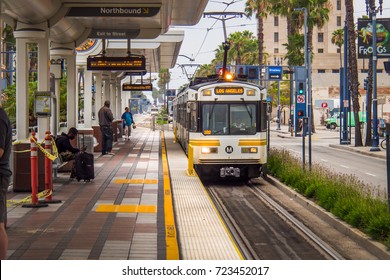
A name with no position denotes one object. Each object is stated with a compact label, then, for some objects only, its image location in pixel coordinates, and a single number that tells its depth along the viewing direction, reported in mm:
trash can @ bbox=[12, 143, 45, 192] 15719
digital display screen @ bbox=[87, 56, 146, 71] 22859
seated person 17773
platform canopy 16062
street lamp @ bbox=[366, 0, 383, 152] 36844
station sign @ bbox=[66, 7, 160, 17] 17547
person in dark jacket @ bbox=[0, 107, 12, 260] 7008
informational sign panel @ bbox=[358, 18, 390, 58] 38531
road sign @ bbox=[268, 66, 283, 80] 49719
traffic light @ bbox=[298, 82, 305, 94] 38703
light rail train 20234
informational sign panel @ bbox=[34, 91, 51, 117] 16936
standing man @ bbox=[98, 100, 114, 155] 26828
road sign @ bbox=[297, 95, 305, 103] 39572
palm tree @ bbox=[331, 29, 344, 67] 85750
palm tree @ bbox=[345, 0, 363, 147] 41594
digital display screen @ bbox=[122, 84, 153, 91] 37719
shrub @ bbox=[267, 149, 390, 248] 10977
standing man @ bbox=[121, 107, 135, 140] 41044
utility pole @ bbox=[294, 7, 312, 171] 43000
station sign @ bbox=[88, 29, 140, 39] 22703
